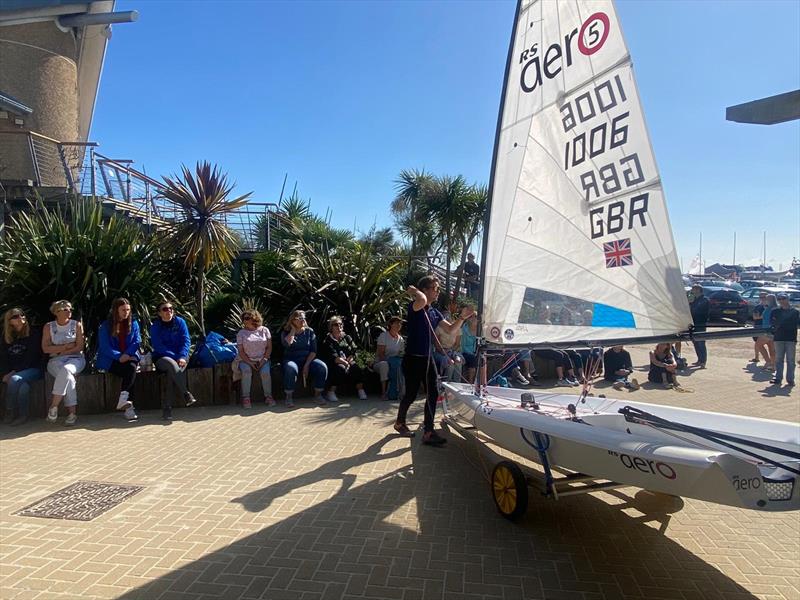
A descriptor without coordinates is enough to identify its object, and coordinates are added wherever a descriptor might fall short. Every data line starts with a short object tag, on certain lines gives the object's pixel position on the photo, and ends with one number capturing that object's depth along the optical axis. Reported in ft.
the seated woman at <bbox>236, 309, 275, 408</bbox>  23.30
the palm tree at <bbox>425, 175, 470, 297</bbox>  58.03
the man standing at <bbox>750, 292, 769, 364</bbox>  37.52
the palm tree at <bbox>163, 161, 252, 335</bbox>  29.66
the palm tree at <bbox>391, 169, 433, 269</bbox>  62.80
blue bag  23.85
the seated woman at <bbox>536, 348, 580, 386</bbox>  30.25
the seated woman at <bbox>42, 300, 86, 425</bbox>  19.88
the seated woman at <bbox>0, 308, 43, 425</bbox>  19.80
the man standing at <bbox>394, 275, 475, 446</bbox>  17.58
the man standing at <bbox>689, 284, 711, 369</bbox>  36.99
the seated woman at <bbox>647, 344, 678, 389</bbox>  29.60
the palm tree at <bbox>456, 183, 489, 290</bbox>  57.77
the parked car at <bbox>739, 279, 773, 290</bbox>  104.63
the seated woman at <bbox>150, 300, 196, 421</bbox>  21.80
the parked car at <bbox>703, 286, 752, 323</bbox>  66.28
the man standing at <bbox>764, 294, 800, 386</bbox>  30.37
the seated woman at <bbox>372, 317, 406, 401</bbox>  25.16
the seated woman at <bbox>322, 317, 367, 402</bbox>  25.08
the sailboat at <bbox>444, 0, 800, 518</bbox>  13.86
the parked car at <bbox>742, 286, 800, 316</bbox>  72.21
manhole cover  12.27
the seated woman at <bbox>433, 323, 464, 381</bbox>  20.90
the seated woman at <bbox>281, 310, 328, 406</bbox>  24.31
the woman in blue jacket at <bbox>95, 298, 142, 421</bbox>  21.08
